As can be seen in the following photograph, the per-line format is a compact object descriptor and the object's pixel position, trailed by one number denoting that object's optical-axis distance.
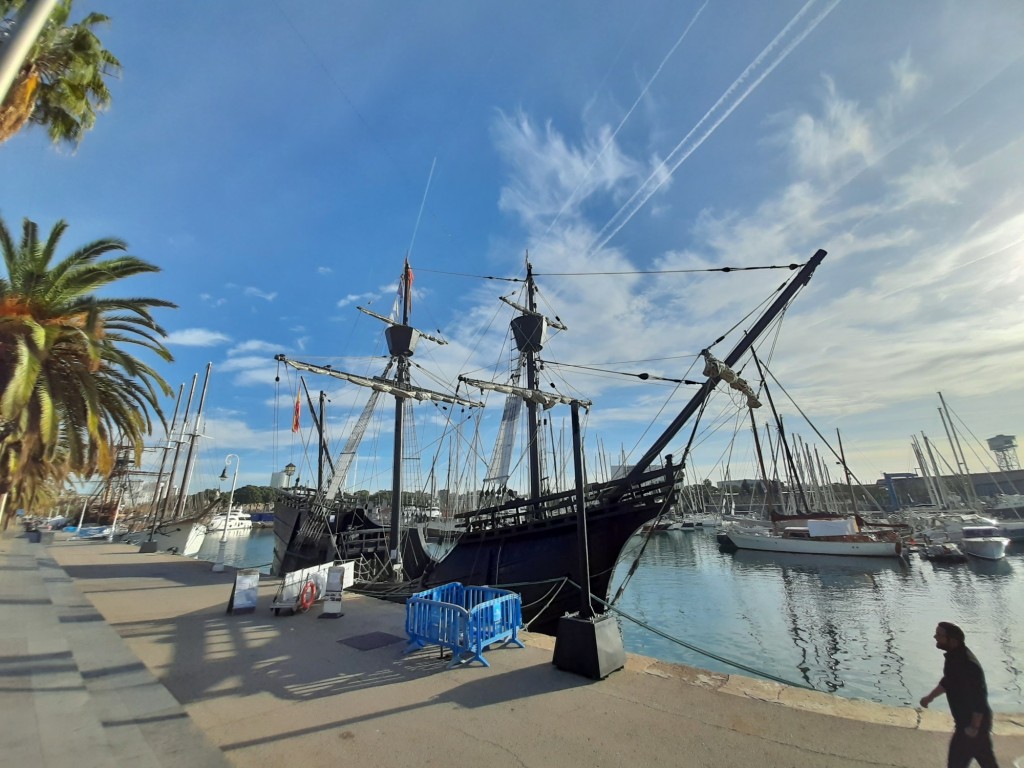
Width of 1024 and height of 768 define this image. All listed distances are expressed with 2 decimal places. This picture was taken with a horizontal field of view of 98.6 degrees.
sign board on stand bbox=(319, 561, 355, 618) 9.52
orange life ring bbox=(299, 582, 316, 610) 10.09
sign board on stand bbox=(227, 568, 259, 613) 10.01
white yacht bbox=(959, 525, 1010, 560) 30.09
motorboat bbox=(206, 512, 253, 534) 69.43
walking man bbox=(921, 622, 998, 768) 3.36
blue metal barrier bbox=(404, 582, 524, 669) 6.52
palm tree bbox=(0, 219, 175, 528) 9.29
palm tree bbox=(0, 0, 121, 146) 8.03
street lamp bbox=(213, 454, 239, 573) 17.67
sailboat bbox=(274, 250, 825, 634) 12.53
